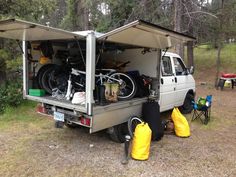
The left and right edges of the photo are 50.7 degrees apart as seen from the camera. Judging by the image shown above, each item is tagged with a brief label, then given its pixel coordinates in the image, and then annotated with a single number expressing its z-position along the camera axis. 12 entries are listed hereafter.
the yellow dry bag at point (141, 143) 3.93
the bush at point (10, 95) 6.68
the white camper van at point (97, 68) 3.74
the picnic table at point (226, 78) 11.80
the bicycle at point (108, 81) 4.58
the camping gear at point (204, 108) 5.92
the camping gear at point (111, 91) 4.44
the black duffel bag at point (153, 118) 4.68
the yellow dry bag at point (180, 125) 5.07
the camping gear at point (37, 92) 4.77
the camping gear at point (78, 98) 4.05
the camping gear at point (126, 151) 3.86
